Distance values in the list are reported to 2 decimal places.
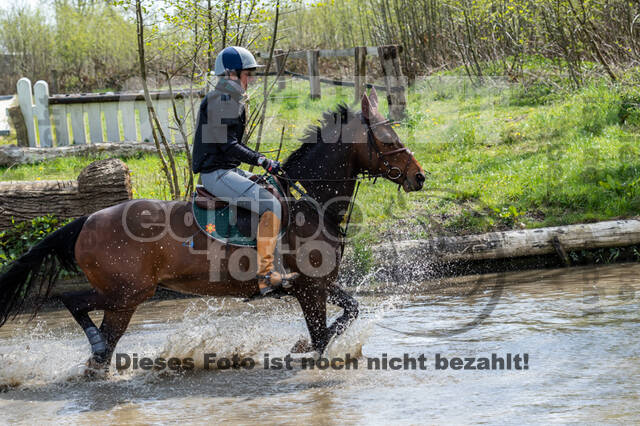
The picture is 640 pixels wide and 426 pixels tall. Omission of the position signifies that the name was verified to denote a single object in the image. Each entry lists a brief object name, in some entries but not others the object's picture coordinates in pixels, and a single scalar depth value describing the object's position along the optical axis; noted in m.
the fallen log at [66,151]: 26.59
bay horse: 11.54
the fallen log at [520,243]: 17.66
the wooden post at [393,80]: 27.25
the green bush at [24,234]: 17.56
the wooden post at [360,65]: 29.05
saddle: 11.57
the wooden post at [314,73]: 33.59
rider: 11.13
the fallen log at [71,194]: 17.55
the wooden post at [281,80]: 34.41
